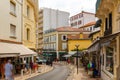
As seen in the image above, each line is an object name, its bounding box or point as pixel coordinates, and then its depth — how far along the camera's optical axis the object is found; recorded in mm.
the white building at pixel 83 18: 42506
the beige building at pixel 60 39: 36628
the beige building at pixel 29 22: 14893
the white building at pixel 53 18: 44415
